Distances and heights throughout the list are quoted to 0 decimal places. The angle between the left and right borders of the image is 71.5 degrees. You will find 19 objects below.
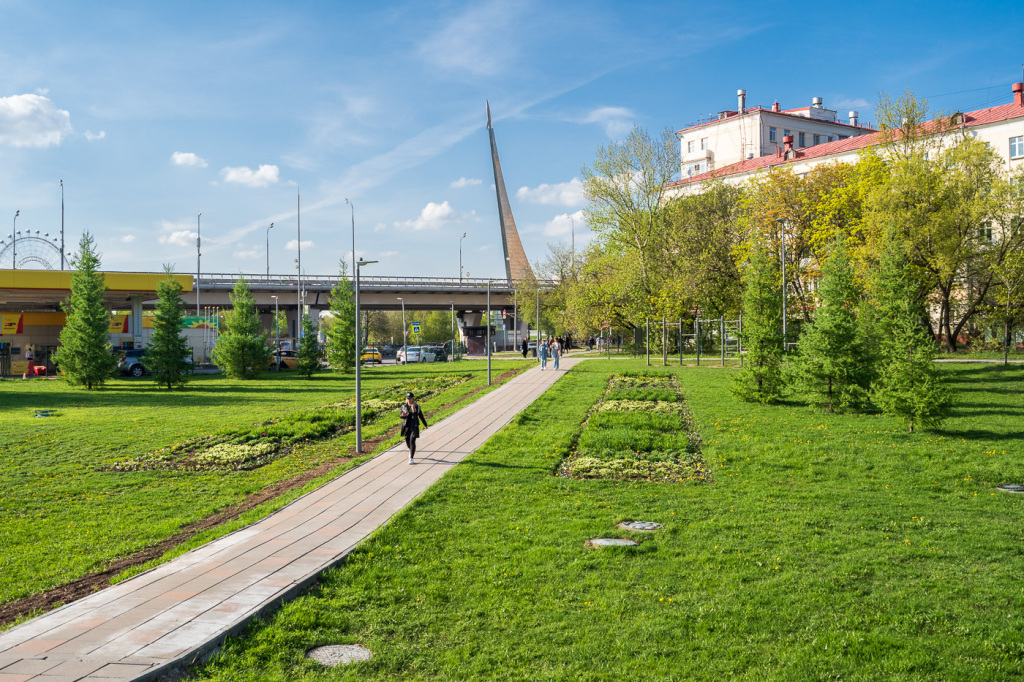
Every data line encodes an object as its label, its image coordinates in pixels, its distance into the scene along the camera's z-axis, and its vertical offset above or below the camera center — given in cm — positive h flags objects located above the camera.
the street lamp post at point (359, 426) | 1712 -196
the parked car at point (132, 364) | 4453 -103
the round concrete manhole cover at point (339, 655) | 646 -287
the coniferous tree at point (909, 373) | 1888 -94
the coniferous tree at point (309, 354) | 4281 -51
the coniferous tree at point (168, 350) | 3600 -15
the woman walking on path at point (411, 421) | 1557 -170
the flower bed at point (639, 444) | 1480 -249
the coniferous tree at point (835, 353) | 2261 -42
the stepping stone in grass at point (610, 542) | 955 -272
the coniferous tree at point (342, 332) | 4484 +85
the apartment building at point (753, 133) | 8175 +2492
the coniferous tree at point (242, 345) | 4234 +7
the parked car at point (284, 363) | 4973 -120
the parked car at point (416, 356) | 5888 -94
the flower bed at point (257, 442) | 1617 -252
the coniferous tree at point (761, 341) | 2445 +0
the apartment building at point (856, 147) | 5469 +1713
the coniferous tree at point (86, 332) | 3472 +79
